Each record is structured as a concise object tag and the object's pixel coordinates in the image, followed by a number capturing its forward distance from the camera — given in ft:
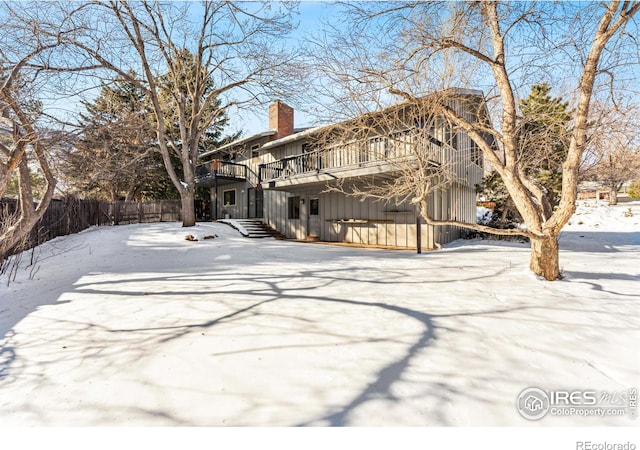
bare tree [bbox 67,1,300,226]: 34.76
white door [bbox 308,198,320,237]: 45.91
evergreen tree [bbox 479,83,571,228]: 19.40
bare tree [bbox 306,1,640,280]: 15.56
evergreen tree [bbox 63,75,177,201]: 19.04
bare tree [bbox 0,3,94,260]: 15.69
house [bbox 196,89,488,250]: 28.48
